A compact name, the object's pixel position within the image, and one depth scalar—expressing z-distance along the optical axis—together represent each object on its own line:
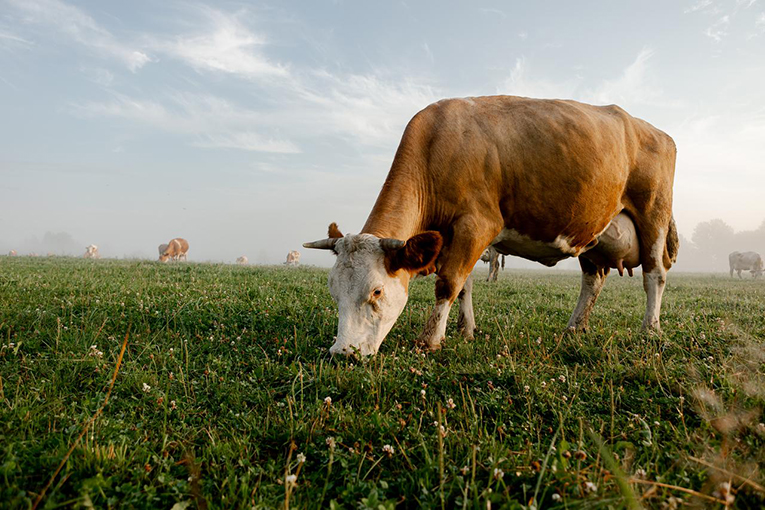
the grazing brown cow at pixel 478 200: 5.01
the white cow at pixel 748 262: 43.28
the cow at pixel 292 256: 55.23
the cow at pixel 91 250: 54.47
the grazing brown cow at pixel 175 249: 42.51
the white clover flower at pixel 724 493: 1.99
